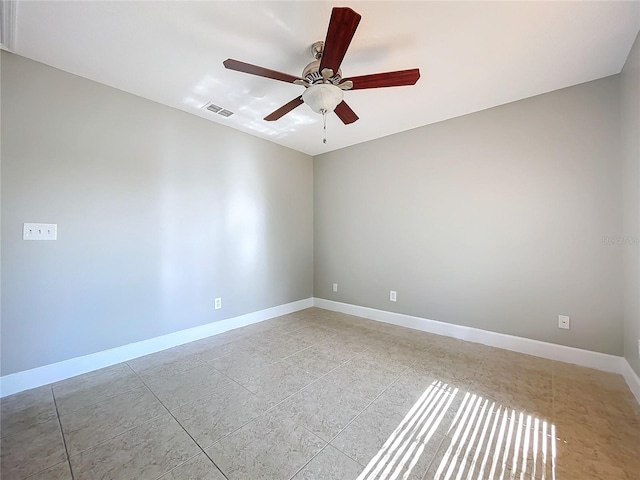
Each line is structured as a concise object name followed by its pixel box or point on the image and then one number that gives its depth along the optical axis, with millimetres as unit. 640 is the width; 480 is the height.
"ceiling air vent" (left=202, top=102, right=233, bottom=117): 2637
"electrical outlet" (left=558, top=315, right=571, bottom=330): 2289
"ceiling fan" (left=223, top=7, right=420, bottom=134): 1407
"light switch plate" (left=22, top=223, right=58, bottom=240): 1930
